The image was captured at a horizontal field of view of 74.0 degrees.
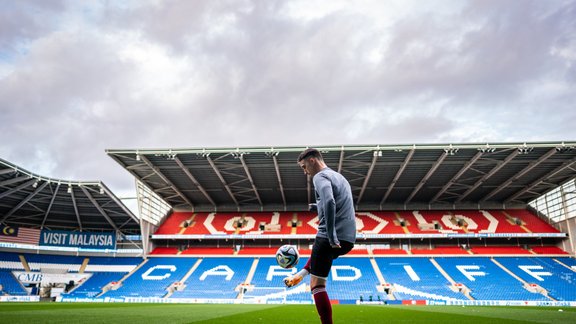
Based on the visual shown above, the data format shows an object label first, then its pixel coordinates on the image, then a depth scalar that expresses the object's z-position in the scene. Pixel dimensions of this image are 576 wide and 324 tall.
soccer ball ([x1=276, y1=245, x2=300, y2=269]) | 4.86
